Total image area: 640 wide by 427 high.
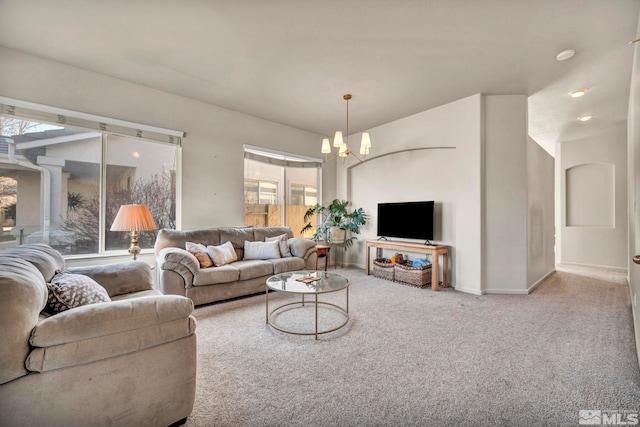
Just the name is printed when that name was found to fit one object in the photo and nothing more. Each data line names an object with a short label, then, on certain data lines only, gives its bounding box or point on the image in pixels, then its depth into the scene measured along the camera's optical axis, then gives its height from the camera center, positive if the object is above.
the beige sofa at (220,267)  3.08 -0.66
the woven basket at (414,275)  4.07 -0.95
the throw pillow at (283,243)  4.10 -0.45
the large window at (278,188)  4.98 +0.53
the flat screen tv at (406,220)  4.29 -0.09
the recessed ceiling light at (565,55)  2.74 +1.66
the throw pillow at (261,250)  3.98 -0.53
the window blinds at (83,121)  2.84 +1.12
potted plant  5.32 -0.18
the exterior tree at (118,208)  3.26 +0.03
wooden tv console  3.97 -0.57
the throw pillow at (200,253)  3.37 -0.49
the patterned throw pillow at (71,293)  1.46 -0.46
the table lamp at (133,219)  2.94 -0.05
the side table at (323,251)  4.96 -0.68
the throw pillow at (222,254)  3.50 -0.53
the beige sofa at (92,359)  1.10 -0.67
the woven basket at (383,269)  4.53 -0.94
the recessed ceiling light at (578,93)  3.63 +1.67
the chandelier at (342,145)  3.35 +0.89
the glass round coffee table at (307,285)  2.48 -0.69
